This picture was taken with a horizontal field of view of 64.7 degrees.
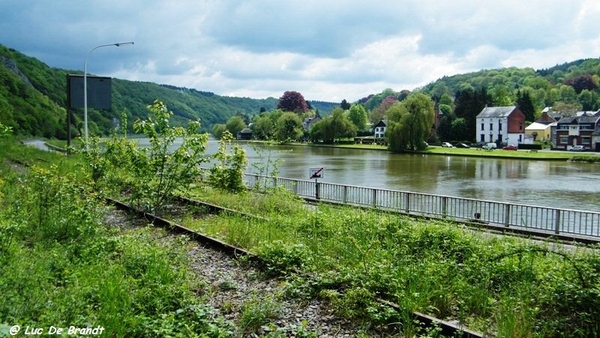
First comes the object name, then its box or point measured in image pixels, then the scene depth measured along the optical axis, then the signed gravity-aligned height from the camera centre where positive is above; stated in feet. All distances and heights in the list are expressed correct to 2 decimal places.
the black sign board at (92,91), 101.71 +9.04
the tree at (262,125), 442.91 +9.16
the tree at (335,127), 361.10 +6.62
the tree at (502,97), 420.36 +37.27
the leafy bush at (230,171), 57.77 -4.51
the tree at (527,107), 391.45 +25.99
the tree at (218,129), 539.29 +5.83
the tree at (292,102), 581.94 +40.83
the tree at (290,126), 396.78 +7.67
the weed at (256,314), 18.44 -7.19
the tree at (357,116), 439.22 +18.84
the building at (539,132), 350.84 +4.88
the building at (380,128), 419.13 +7.38
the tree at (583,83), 554.87 +66.84
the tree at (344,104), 595.88 +39.89
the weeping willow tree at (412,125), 253.65 +6.28
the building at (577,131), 290.35 +5.03
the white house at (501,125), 329.93 +8.99
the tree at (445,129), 336.90 +5.78
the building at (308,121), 520.22 +16.07
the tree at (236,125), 538.96 +10.69
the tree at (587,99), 475.72 +42.60
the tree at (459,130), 335.67 +5.31
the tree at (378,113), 539.29 +27.22
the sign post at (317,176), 67.21 -5.74
